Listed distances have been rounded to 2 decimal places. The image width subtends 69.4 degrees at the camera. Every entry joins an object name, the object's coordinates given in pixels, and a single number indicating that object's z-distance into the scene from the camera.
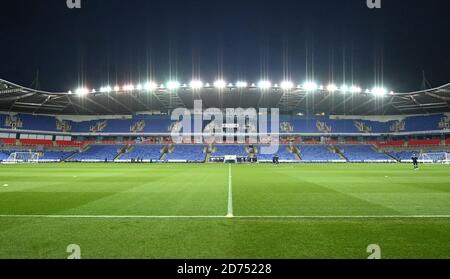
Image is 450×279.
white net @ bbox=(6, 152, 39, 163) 58.75
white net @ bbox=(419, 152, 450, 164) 54.74
